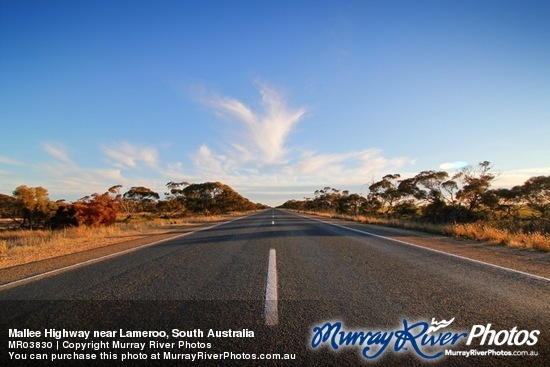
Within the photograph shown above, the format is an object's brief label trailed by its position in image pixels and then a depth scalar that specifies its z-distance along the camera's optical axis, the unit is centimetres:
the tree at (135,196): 5269
